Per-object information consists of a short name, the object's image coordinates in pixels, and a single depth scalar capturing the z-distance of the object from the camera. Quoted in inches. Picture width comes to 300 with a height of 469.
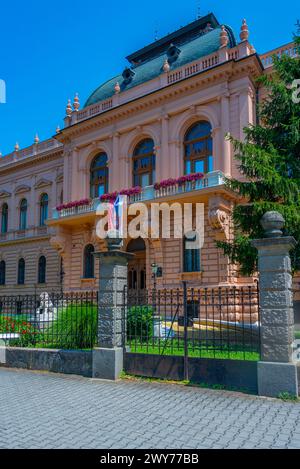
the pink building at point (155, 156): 830.5
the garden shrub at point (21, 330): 446.9
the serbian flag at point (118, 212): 675.6
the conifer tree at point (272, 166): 478.6
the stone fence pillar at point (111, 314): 349.1
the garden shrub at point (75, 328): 406.0
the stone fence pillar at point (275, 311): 279.9
